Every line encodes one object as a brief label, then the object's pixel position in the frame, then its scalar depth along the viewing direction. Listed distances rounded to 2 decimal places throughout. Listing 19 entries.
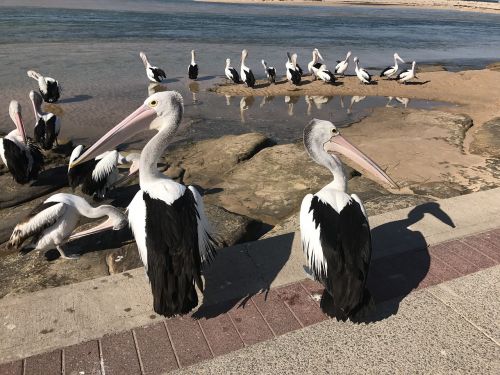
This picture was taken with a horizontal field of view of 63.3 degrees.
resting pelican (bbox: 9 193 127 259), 3.88
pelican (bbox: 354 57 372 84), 13.34
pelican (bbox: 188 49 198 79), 13.47
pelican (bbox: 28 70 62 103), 10.38
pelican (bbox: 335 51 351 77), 14.44
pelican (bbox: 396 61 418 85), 13.40
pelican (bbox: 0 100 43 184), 5.66
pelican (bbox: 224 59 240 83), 13.02
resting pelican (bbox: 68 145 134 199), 5.38
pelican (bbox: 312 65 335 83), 13.41
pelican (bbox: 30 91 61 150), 7.00
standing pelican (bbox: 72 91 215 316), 2.52
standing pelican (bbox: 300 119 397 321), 2.53
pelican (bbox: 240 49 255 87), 12.64
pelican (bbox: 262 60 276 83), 12.99
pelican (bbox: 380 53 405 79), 13.96
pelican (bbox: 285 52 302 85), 13.20
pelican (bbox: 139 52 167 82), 12.80
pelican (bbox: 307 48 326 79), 14.20
